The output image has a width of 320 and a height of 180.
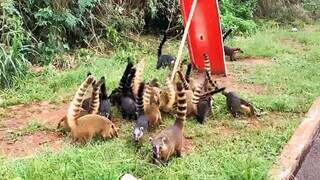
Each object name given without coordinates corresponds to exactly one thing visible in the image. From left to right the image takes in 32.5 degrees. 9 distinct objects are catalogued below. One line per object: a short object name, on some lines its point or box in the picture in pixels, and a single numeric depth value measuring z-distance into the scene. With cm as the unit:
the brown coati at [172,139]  454
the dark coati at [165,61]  805
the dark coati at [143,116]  499
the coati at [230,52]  892
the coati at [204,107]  581
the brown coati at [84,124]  507
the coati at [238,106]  596
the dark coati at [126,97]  578
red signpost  790
